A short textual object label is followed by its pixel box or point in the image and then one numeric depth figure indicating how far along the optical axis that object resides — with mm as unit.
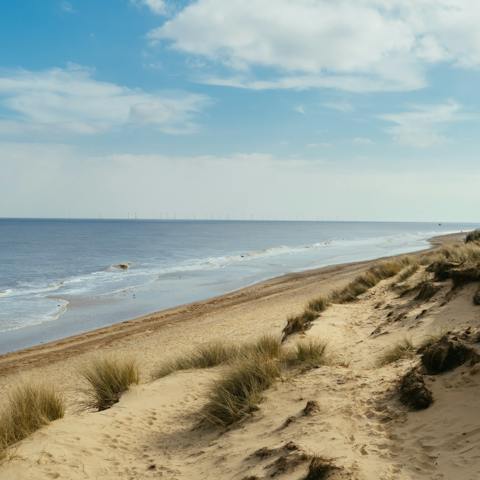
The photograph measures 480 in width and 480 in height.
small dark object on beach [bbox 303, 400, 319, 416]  5520
